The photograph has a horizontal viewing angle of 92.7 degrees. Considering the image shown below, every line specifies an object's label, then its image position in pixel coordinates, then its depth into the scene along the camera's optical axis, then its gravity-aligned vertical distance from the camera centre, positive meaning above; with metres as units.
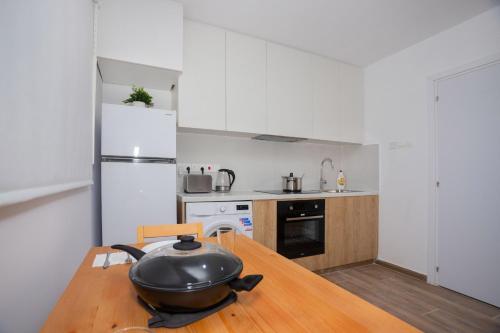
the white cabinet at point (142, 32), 1.85 +1.09
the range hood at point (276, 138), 2.84 +0.34
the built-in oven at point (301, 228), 2.48 -0.69
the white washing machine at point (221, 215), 2.09 -0.45
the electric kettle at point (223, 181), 2.71 -0.18
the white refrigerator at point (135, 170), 1.86 -0.04
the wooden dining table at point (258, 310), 0.47 -0.32
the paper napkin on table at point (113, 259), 0.82 -0.34
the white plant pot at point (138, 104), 2.04 +0.53
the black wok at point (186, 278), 0.47 -0.24
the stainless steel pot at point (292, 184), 2.97 -0.23
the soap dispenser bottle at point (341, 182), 3.33 -0.23
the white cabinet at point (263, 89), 2.34 +0.87
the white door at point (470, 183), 2.12 -0.16
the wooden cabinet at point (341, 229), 2.39 -0.73
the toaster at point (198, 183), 2.36 -0.18
